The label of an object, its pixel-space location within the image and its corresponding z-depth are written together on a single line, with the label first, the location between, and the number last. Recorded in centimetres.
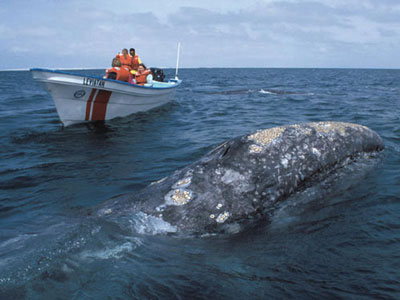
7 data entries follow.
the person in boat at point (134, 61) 1546
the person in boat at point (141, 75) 1555
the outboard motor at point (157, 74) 1950
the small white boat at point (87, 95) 1093
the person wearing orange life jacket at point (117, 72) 1291
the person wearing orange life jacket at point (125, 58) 1490
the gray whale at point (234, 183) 396
